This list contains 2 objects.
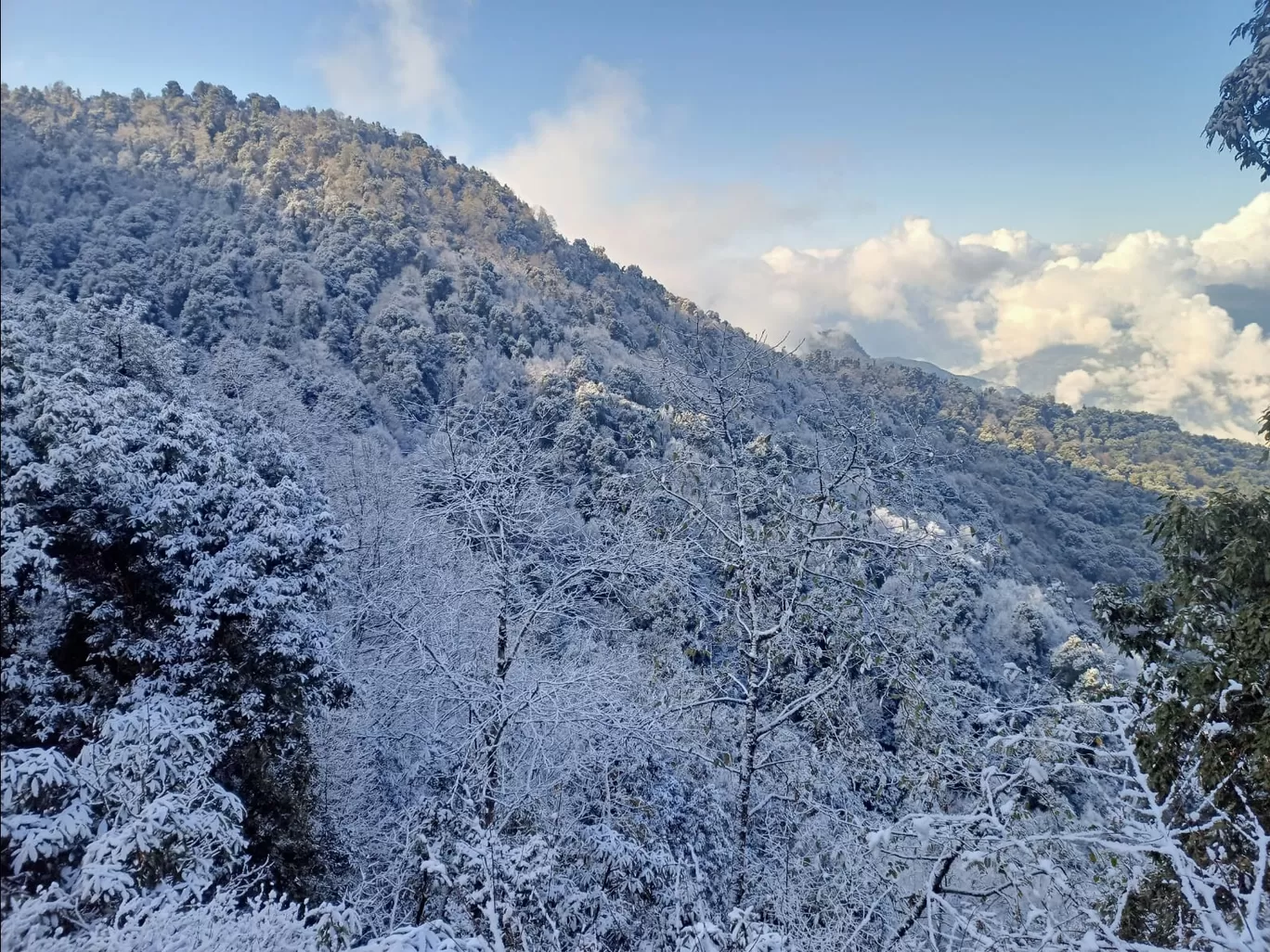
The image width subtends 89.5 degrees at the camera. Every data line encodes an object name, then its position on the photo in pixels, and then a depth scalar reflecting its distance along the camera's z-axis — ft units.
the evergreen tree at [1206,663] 12.84
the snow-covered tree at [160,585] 16.53
